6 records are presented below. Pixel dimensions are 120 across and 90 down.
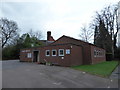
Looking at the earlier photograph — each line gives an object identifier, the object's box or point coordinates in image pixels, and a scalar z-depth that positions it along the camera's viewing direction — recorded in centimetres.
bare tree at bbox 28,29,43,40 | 3762
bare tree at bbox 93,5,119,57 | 2664
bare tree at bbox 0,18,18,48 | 2810
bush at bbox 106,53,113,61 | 2561
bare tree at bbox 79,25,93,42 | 3417
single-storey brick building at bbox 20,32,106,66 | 1281
